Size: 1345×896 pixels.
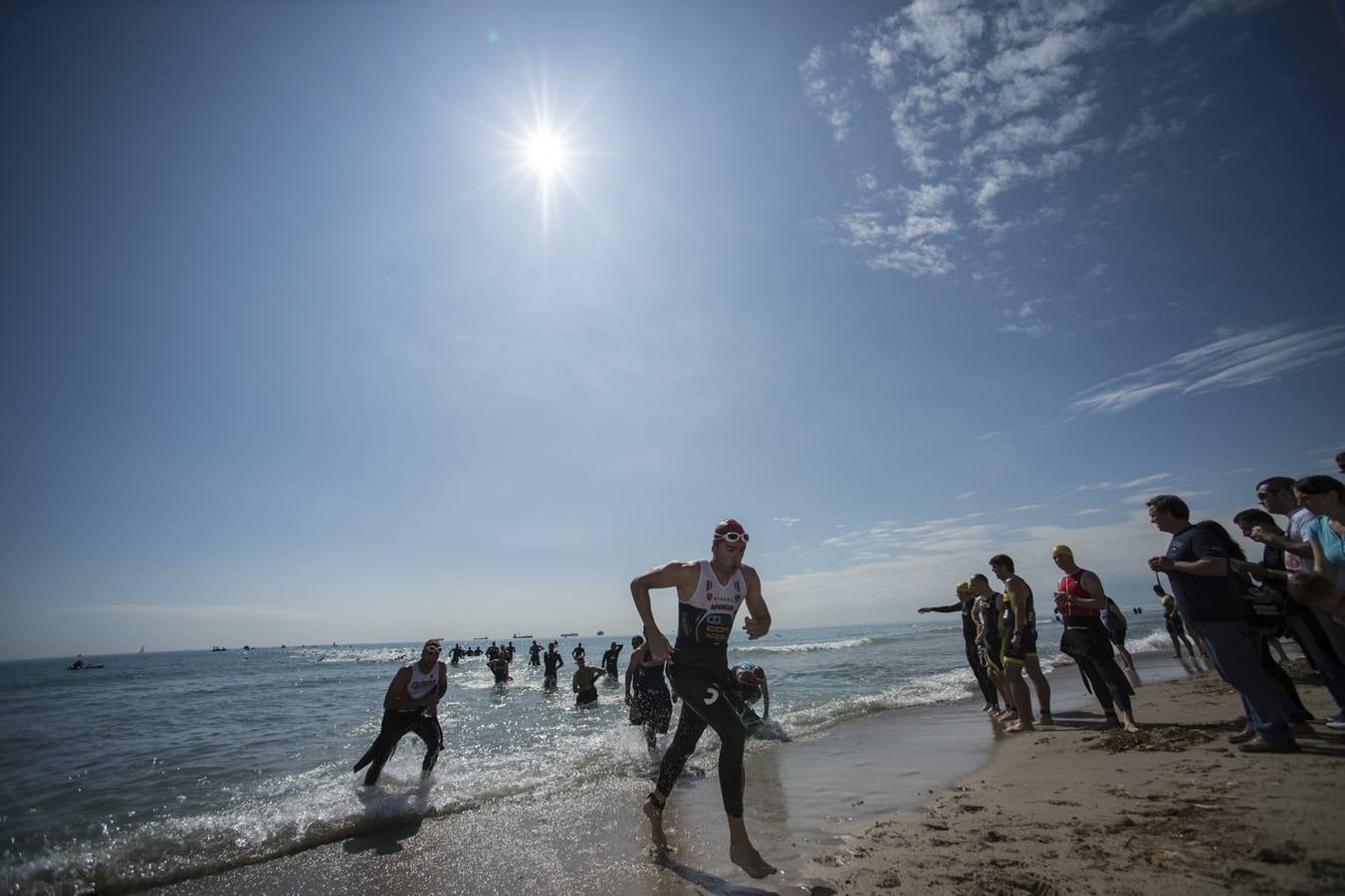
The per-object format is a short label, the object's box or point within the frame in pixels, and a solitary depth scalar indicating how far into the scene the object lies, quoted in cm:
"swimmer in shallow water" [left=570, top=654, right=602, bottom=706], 1564
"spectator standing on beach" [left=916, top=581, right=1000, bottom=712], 986
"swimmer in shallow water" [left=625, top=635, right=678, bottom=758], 849
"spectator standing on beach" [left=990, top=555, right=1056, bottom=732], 761
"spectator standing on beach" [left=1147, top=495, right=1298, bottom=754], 462
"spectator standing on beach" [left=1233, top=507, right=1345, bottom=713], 510
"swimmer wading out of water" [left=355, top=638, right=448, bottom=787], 700
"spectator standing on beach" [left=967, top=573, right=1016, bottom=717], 866
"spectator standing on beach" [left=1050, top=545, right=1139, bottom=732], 693
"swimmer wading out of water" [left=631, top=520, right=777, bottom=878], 380
